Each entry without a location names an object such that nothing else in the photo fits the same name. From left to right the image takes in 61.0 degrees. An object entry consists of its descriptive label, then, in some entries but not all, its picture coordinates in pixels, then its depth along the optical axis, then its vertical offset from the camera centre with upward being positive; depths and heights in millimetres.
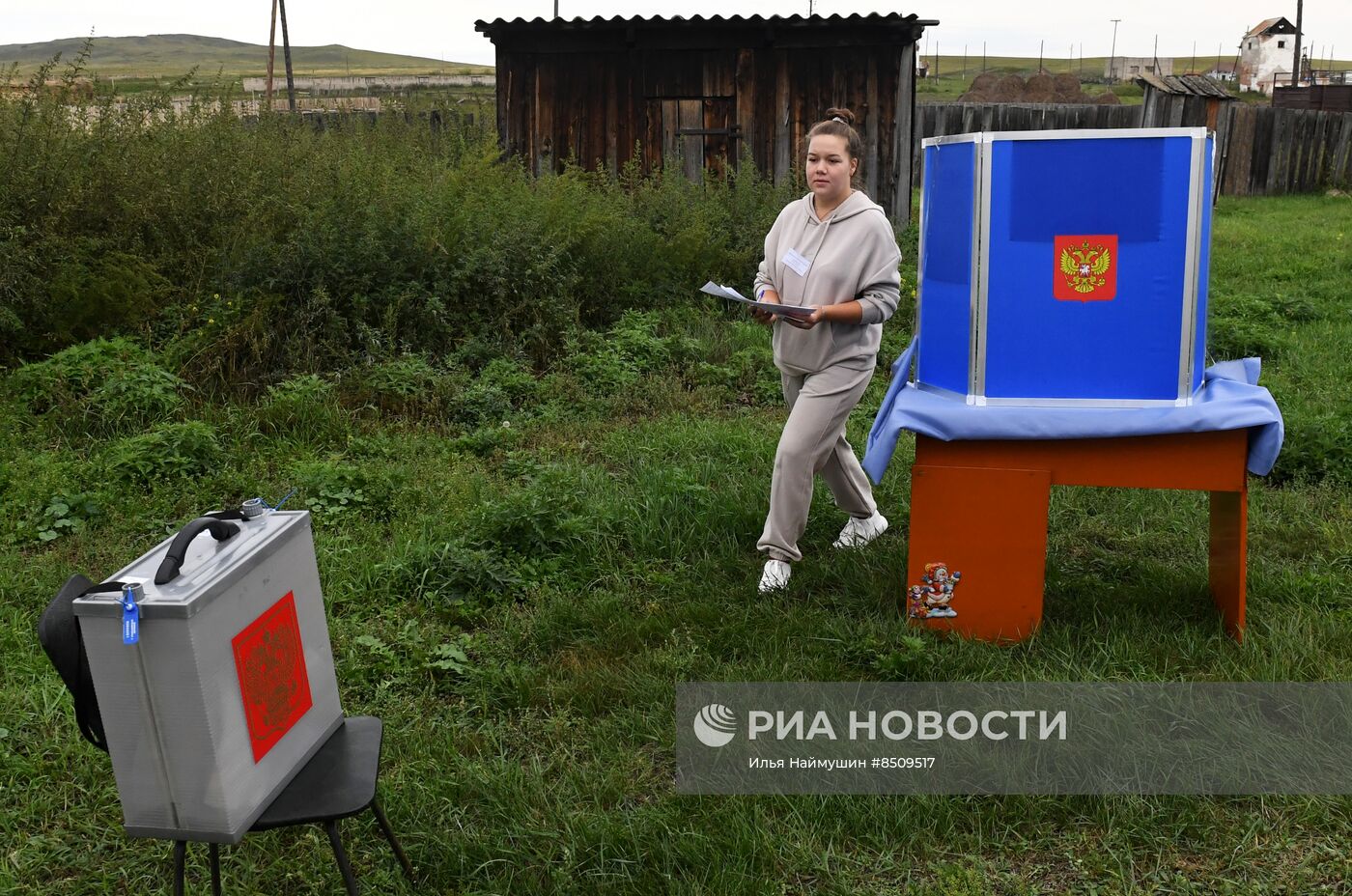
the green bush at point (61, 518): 5559 -1852
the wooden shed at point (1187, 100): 20172 -412
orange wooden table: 4035 -1486
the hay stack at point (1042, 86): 44219 -87
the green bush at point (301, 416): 6910 -1740
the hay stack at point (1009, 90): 44781 -173
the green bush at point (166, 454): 6094 -1716
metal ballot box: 2273 -1107
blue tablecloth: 3887 -1122
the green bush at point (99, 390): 6832 -1543
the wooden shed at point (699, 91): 12766 +89
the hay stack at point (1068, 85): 43781 -95
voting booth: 3830 -599
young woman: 4621 -812
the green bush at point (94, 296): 7594 -1088
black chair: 2396 -1497
